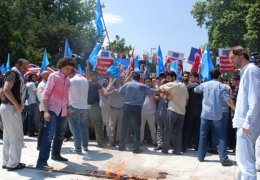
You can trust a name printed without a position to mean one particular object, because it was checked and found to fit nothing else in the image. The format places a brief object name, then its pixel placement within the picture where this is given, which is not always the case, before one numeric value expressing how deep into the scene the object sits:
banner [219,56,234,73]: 8.69
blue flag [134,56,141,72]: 10.11
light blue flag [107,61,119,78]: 7.75
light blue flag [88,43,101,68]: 8.86
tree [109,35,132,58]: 47.52
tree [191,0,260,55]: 18.82
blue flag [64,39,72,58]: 8.42
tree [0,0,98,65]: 25.66
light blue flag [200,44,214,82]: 7.69
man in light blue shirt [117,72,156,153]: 6.18
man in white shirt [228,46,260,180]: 3.21
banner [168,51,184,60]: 9.60
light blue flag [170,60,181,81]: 8.01
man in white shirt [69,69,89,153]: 5.92
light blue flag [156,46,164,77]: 9.04
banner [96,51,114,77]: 8.28
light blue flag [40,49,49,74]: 8.39
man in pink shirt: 4.80
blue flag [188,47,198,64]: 9.50
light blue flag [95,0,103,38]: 8.77
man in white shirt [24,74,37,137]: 7.67
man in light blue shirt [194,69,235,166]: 5.38
